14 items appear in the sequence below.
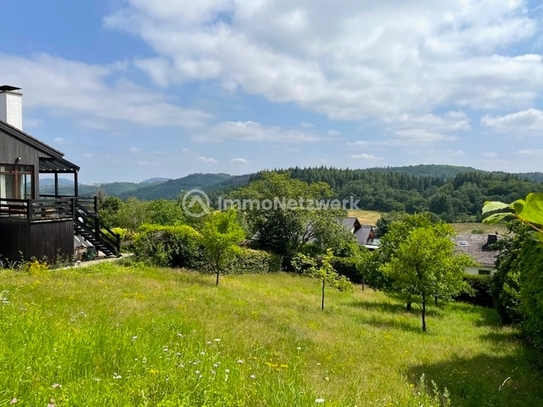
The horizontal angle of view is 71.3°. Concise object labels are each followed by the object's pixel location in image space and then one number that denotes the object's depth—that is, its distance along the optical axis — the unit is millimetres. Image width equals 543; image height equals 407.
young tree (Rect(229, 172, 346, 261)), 37969
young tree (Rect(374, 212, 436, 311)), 23312
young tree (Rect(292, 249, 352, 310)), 19406
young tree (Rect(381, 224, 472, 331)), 17641
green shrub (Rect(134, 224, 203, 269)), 22828
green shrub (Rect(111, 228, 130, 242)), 29619
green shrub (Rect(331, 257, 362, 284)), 32097
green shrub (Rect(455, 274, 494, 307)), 27188
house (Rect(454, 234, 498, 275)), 43438
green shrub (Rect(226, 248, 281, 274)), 29694
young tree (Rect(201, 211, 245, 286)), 20531
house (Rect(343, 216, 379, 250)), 64500
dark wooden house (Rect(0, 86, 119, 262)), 15664
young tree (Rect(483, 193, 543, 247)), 1120
